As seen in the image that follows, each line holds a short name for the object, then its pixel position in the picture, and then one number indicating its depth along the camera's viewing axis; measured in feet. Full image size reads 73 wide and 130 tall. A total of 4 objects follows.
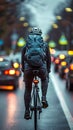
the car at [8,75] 80.84
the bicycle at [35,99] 36.32
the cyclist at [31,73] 36.76
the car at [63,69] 122.21
